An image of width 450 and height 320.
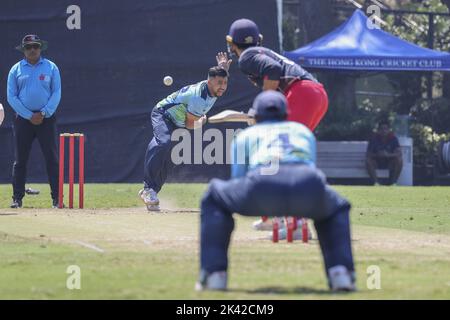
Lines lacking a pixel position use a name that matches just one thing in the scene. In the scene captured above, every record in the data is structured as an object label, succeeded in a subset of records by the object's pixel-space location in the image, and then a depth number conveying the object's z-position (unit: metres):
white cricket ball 18.40
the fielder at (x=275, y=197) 8.28
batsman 11.73
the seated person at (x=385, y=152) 24.64
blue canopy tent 23.95
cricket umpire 16.41
